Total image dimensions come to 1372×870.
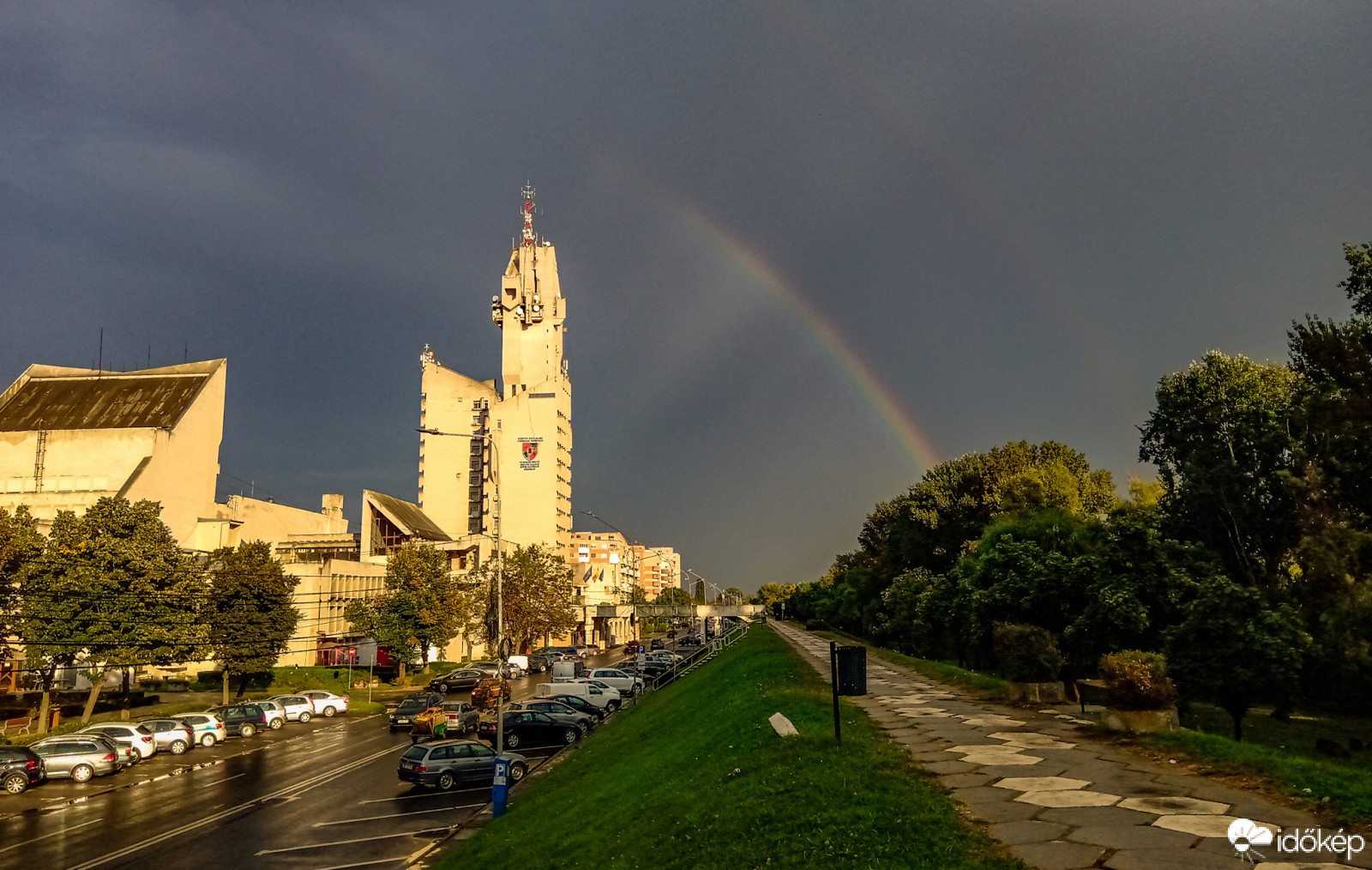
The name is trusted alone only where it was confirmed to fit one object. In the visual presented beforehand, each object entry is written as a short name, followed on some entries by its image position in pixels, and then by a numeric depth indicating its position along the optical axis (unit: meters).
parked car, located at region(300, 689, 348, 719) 56.19
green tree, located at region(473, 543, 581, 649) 93.39
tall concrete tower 138.38
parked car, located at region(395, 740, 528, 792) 29.56
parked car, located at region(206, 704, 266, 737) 47.66
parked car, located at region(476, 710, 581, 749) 37.28
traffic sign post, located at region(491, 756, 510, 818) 24.48
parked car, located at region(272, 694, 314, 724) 53.88
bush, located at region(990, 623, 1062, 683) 23.47
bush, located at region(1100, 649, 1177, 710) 16.59
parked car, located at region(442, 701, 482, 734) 43.19
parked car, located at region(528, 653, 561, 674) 85.38
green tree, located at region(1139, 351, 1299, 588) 47.50
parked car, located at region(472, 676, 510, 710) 53.01
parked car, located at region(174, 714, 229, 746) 43.33
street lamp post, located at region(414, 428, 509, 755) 26.67
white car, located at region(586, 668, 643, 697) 50.94
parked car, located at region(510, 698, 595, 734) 38.50
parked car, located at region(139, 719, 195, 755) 40.91
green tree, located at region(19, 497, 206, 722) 47.47
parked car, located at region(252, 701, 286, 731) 50.38
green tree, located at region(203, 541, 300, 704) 59.38
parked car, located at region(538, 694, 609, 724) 42.69
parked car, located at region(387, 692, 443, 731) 47.91
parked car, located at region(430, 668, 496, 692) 67.81
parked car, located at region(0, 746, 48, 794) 32.12
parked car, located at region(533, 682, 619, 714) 47.19
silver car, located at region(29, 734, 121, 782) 34.28
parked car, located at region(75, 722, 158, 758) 38.54
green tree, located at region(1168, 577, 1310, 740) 24.66
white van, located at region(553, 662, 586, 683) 60.53
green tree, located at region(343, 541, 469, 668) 74.50
